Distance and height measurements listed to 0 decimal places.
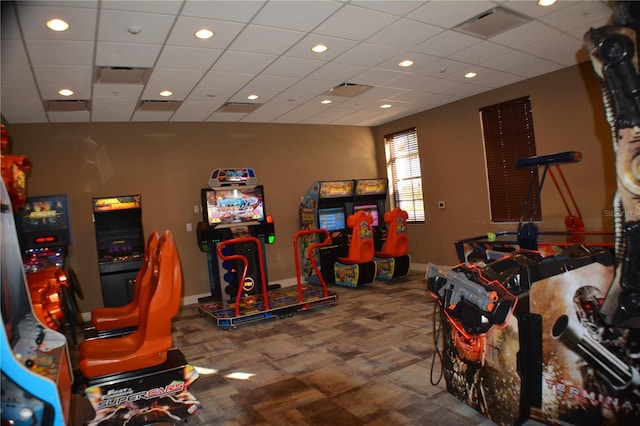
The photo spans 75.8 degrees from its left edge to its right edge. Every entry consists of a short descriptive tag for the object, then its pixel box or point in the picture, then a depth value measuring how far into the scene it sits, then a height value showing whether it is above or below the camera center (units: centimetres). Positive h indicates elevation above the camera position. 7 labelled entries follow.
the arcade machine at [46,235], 478 +4
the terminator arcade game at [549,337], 204 -80
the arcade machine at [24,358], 117 -39
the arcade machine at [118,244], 557 -18
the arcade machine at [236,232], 610 -19
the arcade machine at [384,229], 699 -44
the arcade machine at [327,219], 721 -14
